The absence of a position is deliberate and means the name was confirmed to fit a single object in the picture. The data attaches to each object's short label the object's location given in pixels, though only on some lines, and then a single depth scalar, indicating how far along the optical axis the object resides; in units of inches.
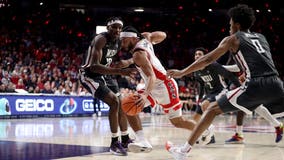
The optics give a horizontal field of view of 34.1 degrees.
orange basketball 216.7
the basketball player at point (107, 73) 255.1
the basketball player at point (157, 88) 240.4
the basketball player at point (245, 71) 190.1
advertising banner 589.6
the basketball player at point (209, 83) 335.3
